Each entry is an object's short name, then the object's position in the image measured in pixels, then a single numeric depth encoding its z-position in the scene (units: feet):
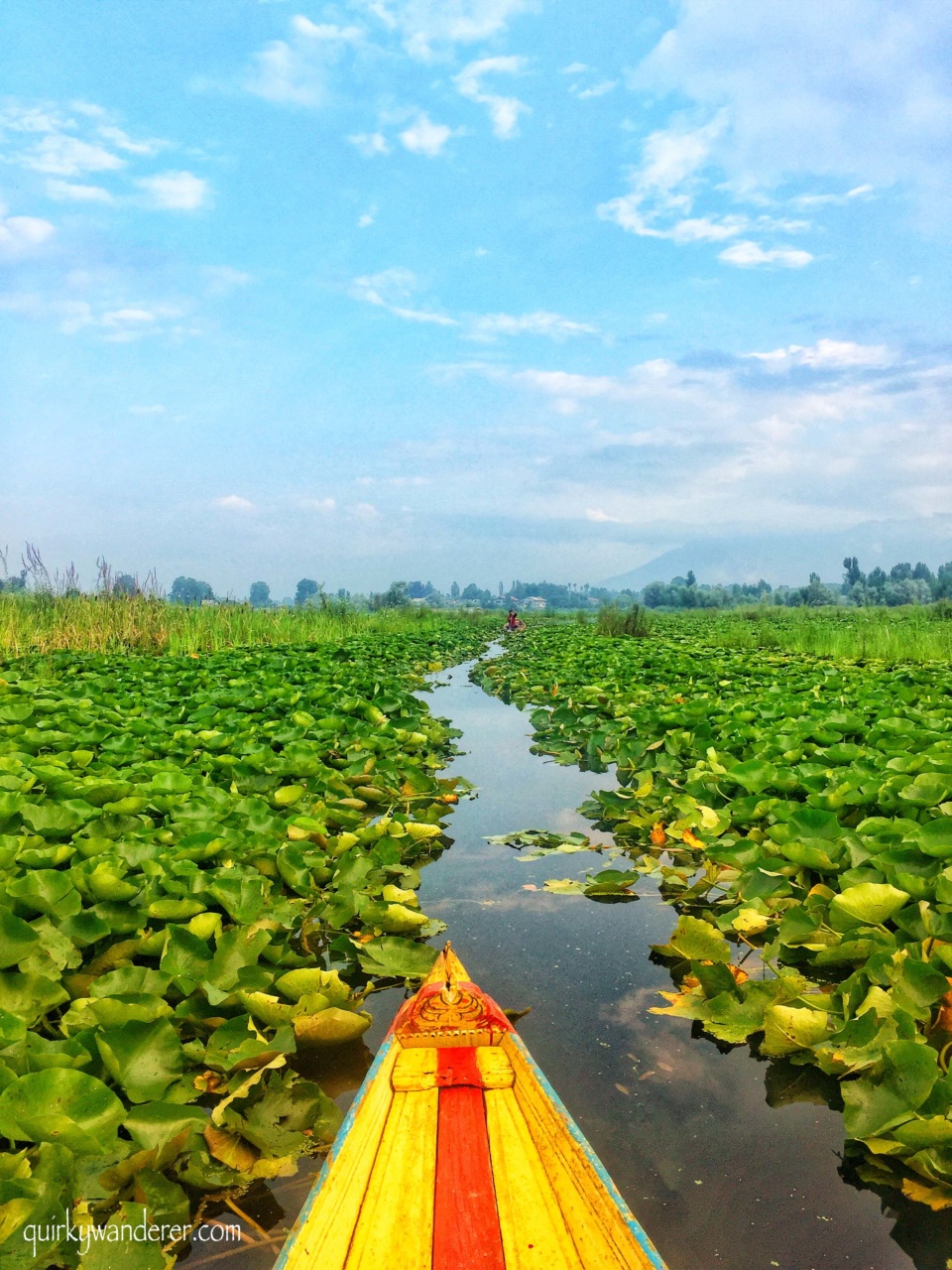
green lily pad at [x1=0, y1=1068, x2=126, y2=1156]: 5.88
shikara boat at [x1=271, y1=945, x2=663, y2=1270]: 5.23
